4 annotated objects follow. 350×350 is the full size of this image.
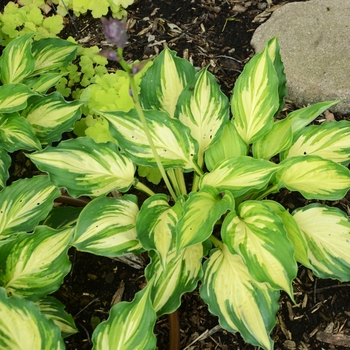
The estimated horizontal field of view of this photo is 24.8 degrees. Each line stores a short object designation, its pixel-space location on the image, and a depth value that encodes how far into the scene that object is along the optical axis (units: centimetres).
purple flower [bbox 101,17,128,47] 60
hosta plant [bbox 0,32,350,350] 76
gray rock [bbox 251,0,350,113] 101
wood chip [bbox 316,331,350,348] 88
